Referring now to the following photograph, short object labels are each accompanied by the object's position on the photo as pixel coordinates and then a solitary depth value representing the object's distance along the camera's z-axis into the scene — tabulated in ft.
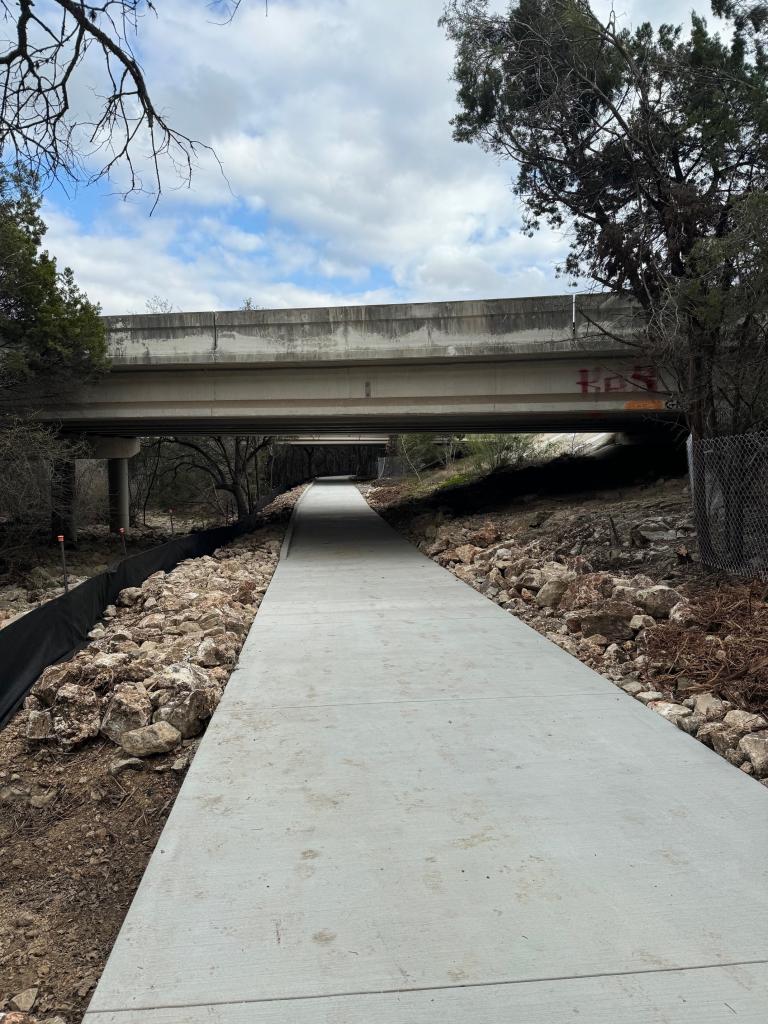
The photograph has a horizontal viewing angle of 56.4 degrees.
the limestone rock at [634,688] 17.76
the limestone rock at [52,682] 17.67
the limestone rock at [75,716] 15.83
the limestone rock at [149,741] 14.94
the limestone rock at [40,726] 16.05
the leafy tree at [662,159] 26.66
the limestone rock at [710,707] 15.46
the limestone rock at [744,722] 14.43
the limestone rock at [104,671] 17.92
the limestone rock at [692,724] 15.17
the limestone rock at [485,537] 42.57
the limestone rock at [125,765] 14.34
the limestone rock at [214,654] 19.97
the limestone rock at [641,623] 21.35
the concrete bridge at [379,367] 47.75
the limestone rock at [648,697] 17.12
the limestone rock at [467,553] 40.09
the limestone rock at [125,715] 15.74
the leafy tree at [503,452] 84.02
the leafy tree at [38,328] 47.65
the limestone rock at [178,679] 17.12
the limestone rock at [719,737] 14.10
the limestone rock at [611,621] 21.72
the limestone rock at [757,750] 13.14
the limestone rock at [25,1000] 8.30
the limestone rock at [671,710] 15.78
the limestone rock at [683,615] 20.98
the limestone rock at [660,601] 22.45
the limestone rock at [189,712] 15.88
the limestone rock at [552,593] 26.76
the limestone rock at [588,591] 25.15
